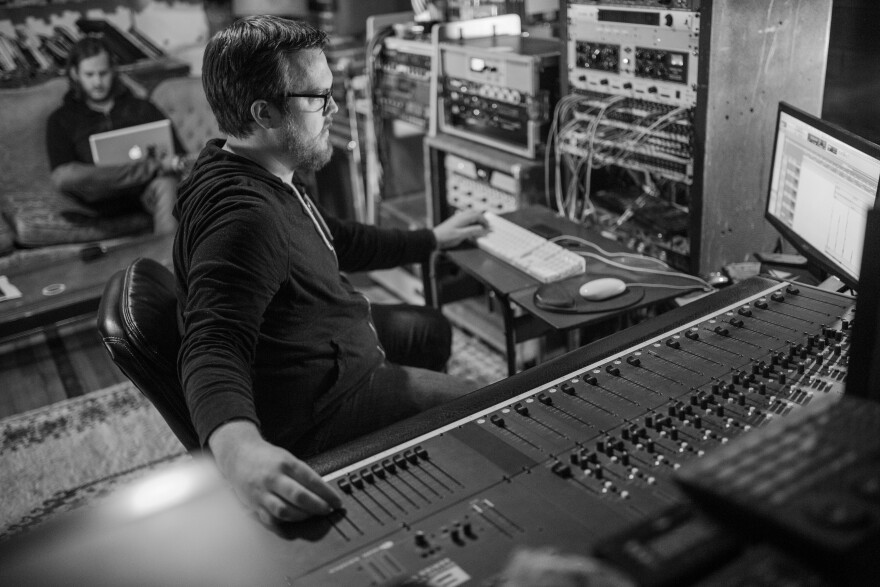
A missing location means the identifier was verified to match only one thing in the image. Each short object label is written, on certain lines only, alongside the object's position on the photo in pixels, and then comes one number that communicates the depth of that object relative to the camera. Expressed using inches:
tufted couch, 152.4
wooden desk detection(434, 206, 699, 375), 68.8
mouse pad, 69.5
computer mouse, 70.9
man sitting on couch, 155.9
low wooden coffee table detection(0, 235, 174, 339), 113.6
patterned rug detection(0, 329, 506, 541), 97.0
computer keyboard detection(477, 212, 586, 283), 77.1
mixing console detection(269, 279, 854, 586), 34.9
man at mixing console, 53.4
